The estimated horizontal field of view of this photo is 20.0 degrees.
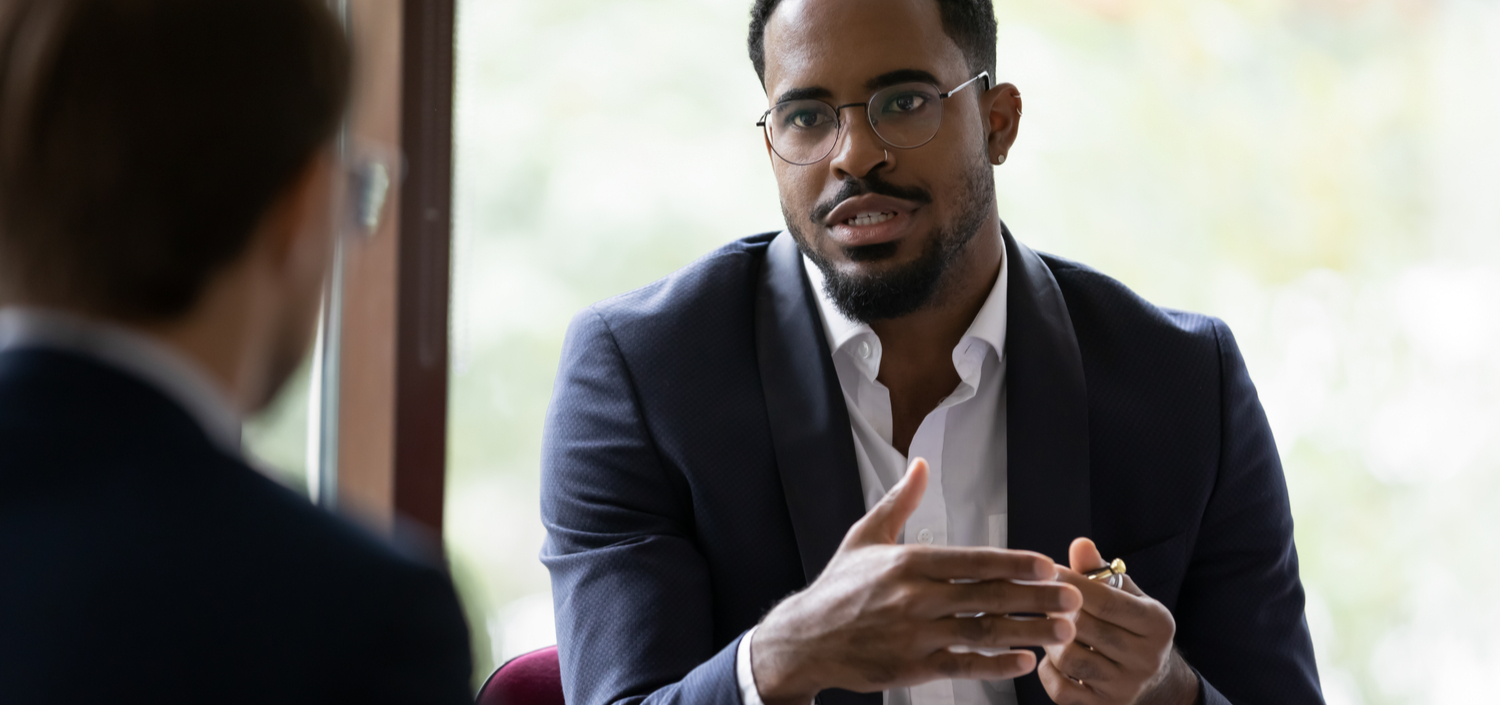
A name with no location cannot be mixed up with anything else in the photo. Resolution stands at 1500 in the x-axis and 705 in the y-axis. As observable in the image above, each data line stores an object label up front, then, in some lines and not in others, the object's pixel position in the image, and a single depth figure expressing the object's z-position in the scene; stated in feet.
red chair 8.26
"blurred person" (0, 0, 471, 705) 5.36
